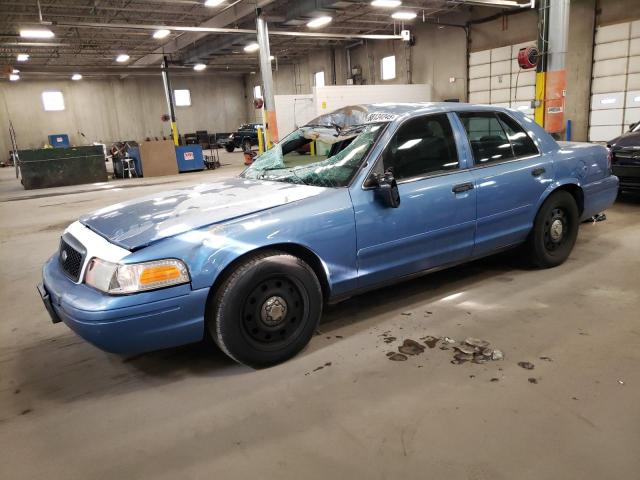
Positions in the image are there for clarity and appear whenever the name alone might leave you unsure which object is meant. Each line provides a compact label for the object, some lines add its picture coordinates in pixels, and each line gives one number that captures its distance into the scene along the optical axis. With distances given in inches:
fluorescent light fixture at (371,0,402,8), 488.3
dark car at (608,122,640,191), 247.9
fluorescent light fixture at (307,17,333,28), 567.2
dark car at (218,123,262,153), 939.3
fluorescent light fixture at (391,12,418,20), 577.3
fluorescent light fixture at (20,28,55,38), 494.9
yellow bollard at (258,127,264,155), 610.9
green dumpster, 530.0
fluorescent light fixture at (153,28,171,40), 612.4
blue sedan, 94.0
